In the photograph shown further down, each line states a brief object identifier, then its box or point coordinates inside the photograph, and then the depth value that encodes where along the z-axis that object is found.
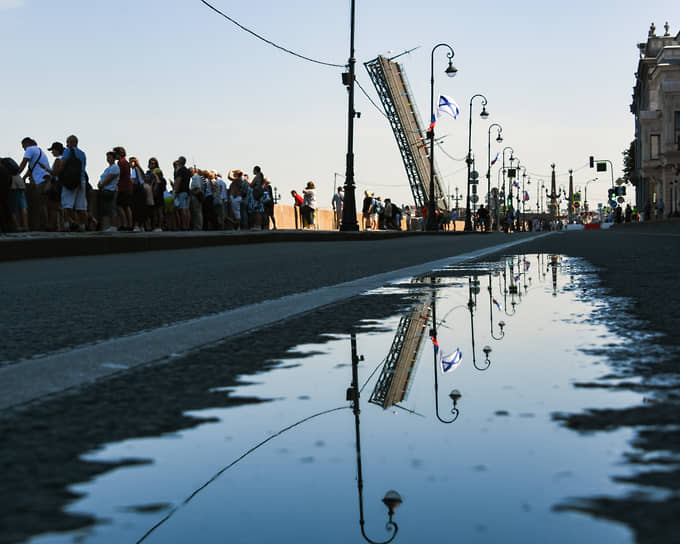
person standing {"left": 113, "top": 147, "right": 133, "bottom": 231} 17.64
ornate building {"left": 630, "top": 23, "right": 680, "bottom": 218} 65.12
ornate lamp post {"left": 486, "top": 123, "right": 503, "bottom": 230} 79.88
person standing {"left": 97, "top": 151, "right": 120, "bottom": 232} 17.52
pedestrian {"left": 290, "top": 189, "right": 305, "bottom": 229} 32.65
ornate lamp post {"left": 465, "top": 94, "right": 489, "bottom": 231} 64.77
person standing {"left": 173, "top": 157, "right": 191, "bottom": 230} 21.14
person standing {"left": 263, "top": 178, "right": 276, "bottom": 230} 26.72
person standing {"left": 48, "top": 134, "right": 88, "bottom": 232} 15.55
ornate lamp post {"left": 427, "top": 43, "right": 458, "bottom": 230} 49.54
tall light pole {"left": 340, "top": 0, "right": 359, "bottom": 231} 29.06
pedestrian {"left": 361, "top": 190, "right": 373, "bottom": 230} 38.16
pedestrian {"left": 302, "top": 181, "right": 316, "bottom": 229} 30.72
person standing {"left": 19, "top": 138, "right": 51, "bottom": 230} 15.88
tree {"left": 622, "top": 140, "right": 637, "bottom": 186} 106.65
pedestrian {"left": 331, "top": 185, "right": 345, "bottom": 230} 37.38
